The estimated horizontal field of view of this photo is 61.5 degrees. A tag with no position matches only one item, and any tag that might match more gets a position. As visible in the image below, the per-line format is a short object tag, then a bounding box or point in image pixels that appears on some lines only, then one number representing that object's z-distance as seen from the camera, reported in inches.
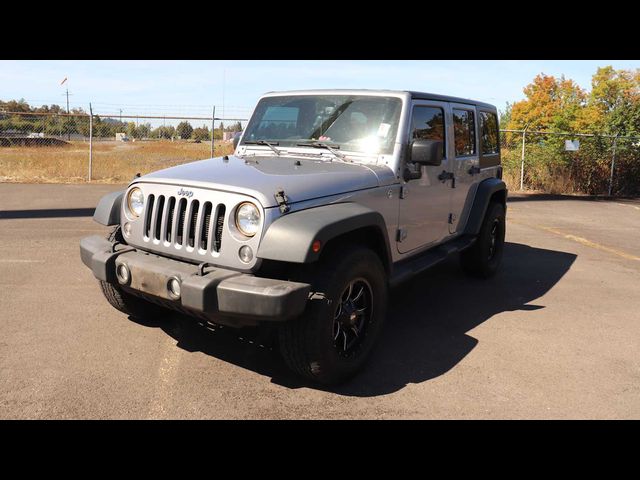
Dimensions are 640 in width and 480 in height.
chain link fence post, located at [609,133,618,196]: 626.5
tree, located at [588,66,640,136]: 758.5
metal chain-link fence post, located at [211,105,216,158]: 608.1
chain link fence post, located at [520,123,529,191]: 630.5
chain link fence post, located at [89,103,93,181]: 579.2
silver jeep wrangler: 120.9
